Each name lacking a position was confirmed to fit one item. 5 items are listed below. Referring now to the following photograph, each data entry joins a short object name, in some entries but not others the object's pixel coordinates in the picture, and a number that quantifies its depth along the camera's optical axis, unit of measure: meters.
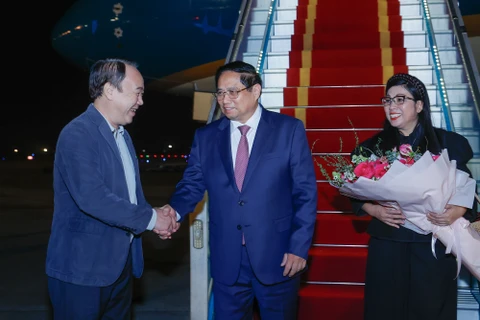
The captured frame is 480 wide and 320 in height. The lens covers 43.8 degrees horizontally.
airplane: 10.70
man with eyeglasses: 2.78
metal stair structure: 4.05
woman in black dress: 2.80
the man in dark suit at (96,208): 2.48
